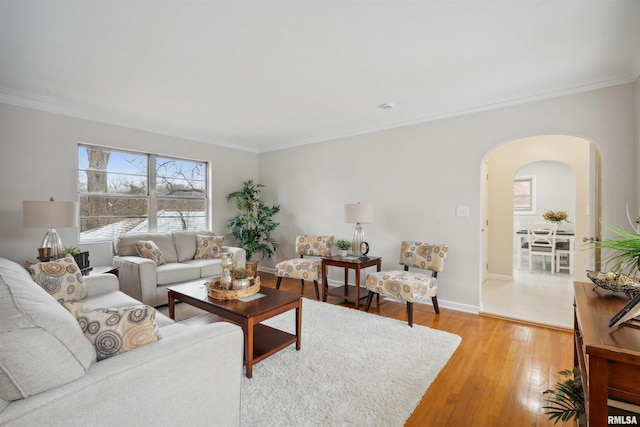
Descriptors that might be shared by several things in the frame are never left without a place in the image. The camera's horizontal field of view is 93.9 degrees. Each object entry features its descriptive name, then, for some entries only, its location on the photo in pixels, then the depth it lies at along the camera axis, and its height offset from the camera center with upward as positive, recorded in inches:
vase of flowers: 244.1 -4.6
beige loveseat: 132.3 -26.7
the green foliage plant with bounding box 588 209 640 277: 41.9 -5.2
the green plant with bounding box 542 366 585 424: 52.5 -33.4
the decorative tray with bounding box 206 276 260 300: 94.3 -25.7
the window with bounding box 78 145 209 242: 155.6 +11.5
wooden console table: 35.9 -19.8
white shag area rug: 68.6 -46.2
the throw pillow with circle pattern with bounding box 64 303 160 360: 47.2 -18.8
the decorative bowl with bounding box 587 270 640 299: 55.2 -14.1
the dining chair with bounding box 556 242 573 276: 221.3 -33.4
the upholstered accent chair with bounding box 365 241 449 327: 120.1 -28.7
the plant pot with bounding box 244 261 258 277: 106.2 -19.9
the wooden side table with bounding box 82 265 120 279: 122.1 -25.2
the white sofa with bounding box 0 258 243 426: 35.8 -22.6
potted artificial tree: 205.0 -7.7
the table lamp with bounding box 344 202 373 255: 152.9 -0.8
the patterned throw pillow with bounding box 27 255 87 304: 87.3 -19.7
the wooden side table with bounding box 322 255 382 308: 141.6 -28.1
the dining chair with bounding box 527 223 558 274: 222.7 -23.7
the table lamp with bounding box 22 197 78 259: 112.4 -1.6
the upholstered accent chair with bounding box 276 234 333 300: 154.9 -26.9
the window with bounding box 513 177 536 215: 282.5 +14.8
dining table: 218.1 -20.7
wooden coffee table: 83.0 -29.4
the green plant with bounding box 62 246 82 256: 122.9 -16.0
